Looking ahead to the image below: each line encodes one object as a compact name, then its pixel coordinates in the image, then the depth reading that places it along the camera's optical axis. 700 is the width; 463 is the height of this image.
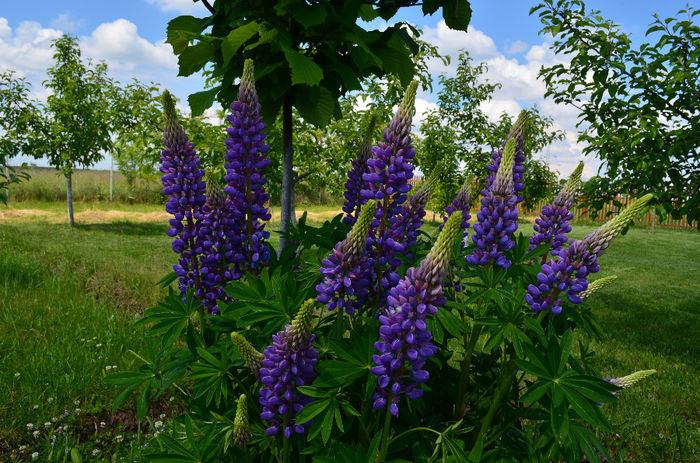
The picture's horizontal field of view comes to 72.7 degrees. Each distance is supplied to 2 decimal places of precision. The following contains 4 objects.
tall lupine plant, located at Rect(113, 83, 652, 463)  1.70
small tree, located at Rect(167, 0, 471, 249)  2.29
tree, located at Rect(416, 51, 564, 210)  10.63
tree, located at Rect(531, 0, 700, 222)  5.71
